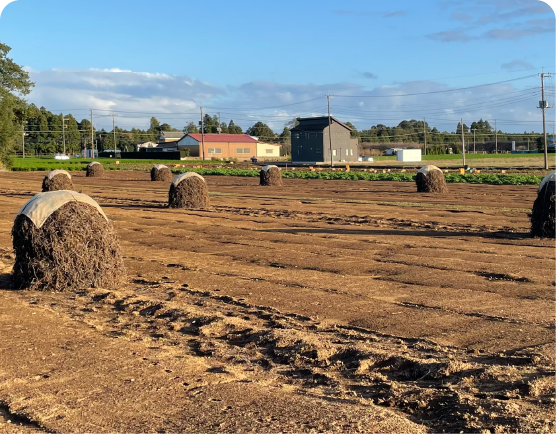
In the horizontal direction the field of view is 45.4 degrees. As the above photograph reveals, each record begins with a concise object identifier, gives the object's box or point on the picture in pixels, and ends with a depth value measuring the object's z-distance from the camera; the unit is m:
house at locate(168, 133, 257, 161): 116.12
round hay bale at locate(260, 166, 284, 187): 40.41
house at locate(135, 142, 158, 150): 154.27
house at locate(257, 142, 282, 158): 127.94
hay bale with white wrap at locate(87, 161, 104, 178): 53.56
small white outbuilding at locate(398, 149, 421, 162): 94.56
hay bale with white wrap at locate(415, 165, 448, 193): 31.97
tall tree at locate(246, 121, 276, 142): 174.75
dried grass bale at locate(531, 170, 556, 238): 15.35
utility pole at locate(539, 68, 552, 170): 60.75
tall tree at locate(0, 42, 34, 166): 63.41
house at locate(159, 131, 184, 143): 157.05
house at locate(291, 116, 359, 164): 95.56
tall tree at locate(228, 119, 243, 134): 177.75
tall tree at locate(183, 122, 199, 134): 198.25
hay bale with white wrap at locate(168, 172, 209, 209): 23.84
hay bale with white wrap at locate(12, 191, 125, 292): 10.48
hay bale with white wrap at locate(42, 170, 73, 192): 32.78
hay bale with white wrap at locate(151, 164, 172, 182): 45.56
